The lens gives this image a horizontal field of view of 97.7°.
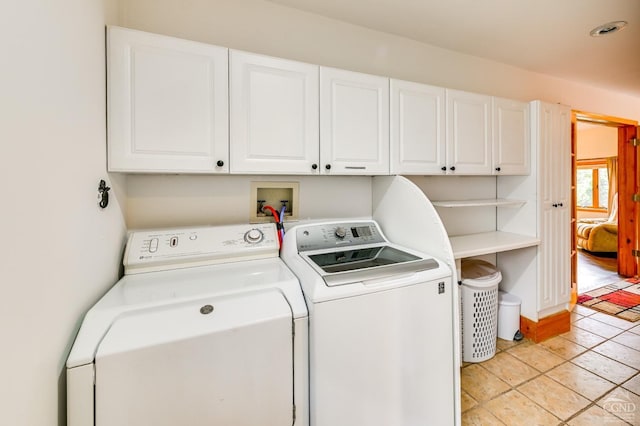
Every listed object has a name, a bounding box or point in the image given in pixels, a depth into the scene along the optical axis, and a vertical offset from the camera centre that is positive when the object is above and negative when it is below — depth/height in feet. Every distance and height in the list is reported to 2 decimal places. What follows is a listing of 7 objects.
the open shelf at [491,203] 6.71 +0.22
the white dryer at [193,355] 2.76 -1.53
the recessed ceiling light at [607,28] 6.43 +4.36
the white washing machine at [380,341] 3.63 -1.82
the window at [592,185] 20.26 +2.02
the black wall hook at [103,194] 3.74 +0.25
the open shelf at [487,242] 6.42 -0.80
